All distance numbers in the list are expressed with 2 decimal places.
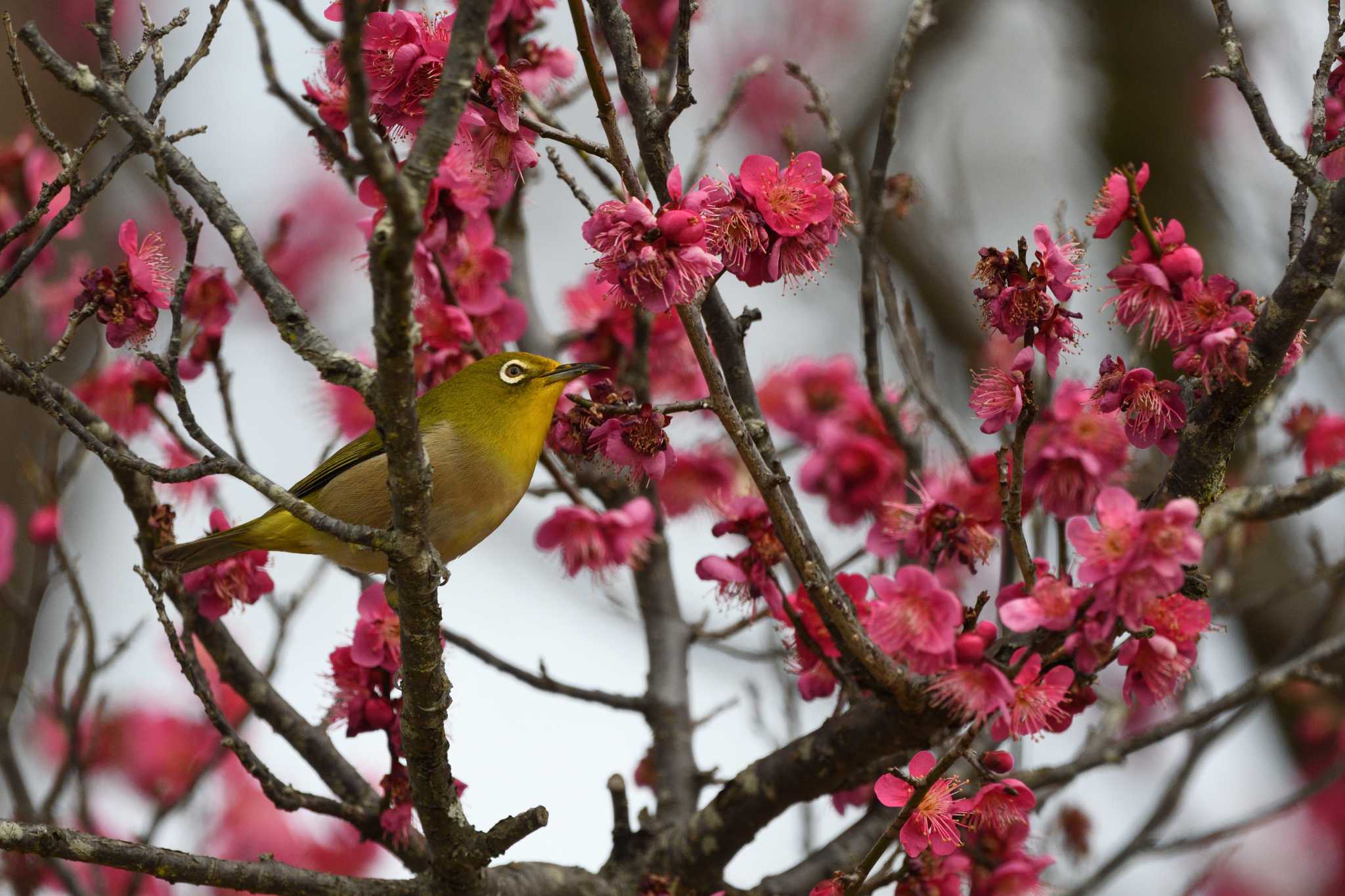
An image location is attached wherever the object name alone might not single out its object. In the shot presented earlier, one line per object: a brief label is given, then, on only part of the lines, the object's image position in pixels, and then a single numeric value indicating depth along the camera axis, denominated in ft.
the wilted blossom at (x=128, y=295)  18.33
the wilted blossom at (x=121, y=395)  24.30
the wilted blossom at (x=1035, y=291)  15.34
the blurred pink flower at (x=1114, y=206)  15.28
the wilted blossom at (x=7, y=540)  32.12
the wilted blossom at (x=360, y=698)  19.71
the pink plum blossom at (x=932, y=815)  15.52
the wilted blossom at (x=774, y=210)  16.03
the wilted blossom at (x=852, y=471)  27.55
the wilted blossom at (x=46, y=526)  26.25
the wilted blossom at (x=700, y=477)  30.96
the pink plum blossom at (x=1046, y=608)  14.08
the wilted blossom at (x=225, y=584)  21.30
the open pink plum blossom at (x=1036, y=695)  15.42
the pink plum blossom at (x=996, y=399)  16.17
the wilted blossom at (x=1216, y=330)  14.71
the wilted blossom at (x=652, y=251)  14.90
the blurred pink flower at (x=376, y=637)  19.85
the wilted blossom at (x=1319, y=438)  28.58
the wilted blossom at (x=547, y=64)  24.91
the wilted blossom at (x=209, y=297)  23.02
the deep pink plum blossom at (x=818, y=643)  19.38
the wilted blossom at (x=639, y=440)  17.04
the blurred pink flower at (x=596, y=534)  25.20
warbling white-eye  23.49
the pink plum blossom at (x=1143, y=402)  15.92
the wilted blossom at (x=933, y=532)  18.61
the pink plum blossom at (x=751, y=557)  19.44
